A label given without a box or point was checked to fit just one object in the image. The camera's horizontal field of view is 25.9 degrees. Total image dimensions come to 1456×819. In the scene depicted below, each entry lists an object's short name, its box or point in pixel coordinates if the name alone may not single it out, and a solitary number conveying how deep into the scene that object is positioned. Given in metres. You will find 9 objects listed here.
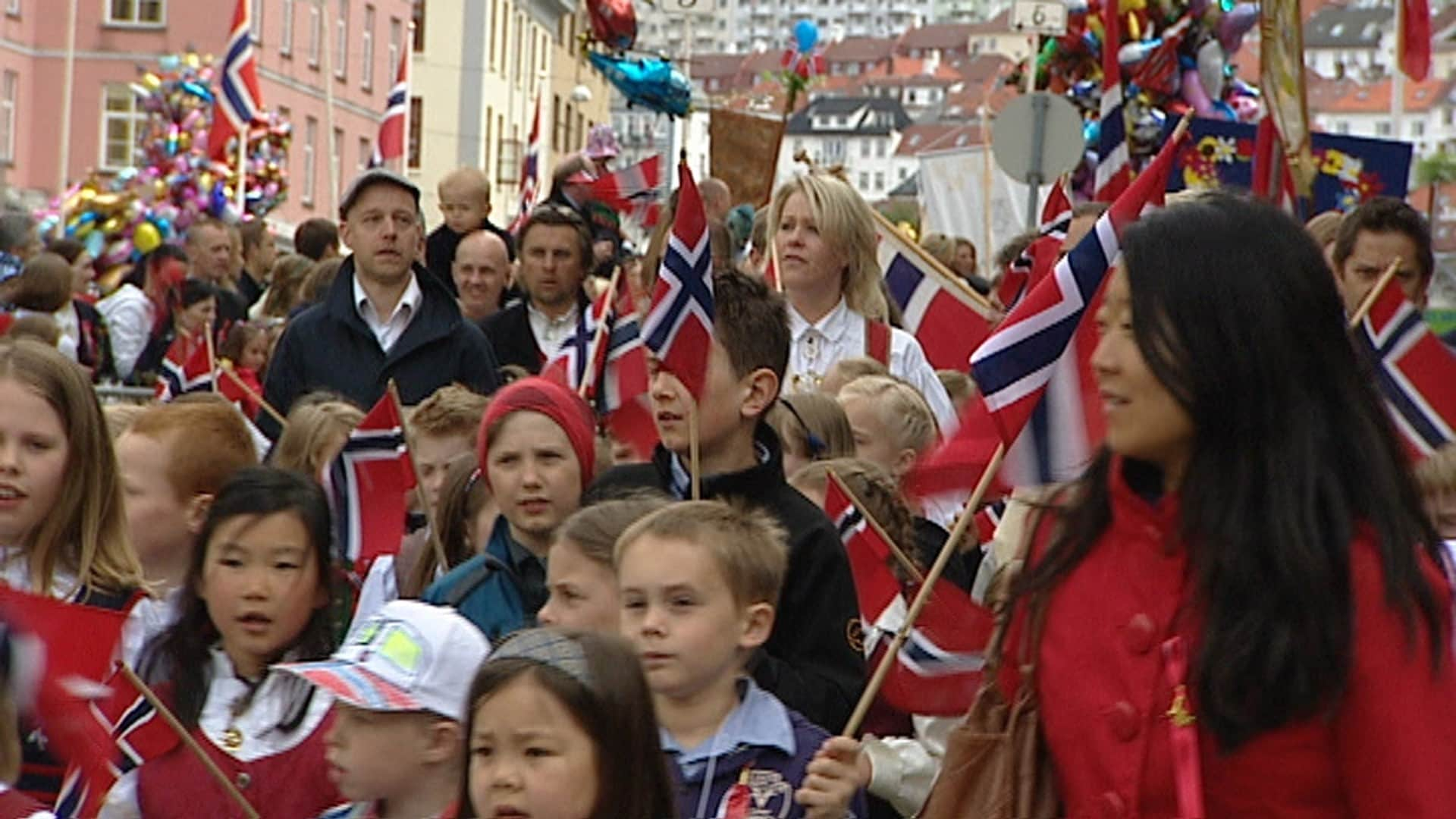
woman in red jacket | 4.16
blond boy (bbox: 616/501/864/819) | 5.72
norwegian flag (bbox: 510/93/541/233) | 21.95
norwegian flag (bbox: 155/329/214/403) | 11.28
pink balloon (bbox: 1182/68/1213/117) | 16.17
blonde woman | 9.93
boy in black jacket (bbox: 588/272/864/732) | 6.37
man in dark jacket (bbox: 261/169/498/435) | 10.60
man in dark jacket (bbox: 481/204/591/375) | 11.79
